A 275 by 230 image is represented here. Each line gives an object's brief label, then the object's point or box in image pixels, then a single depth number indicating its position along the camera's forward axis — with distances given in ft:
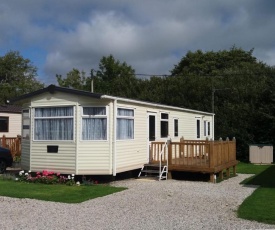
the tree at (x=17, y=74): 174.09
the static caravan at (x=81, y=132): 42.80
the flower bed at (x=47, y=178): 41.36
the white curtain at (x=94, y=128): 43.01
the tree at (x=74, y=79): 150.92
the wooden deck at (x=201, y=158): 45.39
